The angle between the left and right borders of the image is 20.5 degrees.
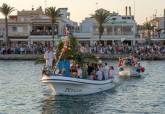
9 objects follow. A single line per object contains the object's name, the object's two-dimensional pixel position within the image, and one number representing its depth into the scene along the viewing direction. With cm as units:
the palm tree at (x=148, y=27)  10468
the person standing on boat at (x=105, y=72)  3297
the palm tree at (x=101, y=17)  8627
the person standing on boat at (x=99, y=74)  3179
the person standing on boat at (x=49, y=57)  3041
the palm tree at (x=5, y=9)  8258
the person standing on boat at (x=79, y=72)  3046
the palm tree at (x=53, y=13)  8251
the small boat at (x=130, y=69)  4478
